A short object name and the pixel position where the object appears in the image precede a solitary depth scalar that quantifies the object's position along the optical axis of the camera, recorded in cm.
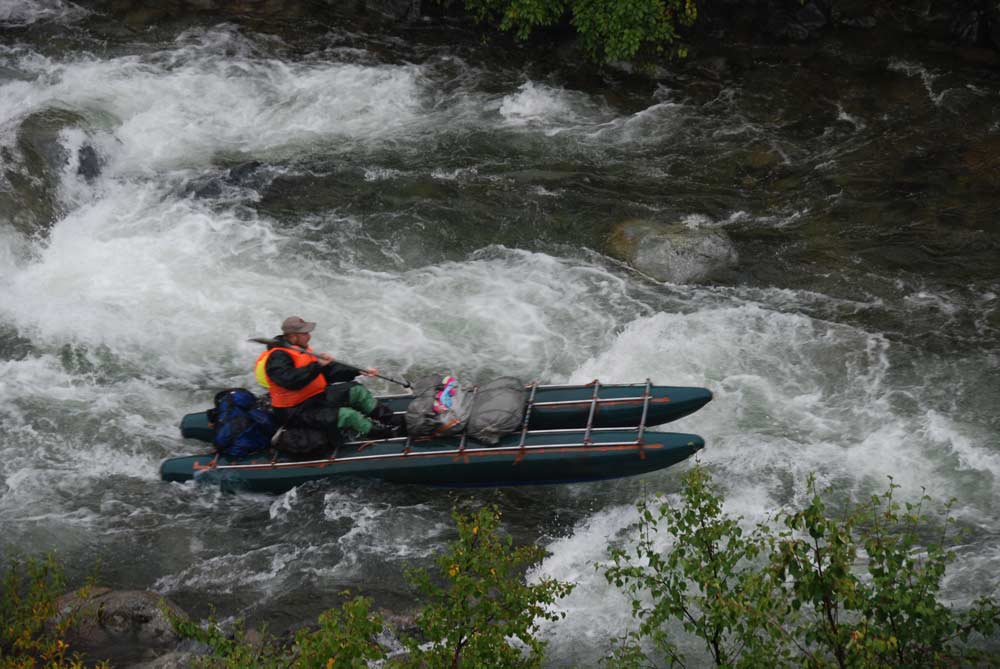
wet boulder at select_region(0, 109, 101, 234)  2675
